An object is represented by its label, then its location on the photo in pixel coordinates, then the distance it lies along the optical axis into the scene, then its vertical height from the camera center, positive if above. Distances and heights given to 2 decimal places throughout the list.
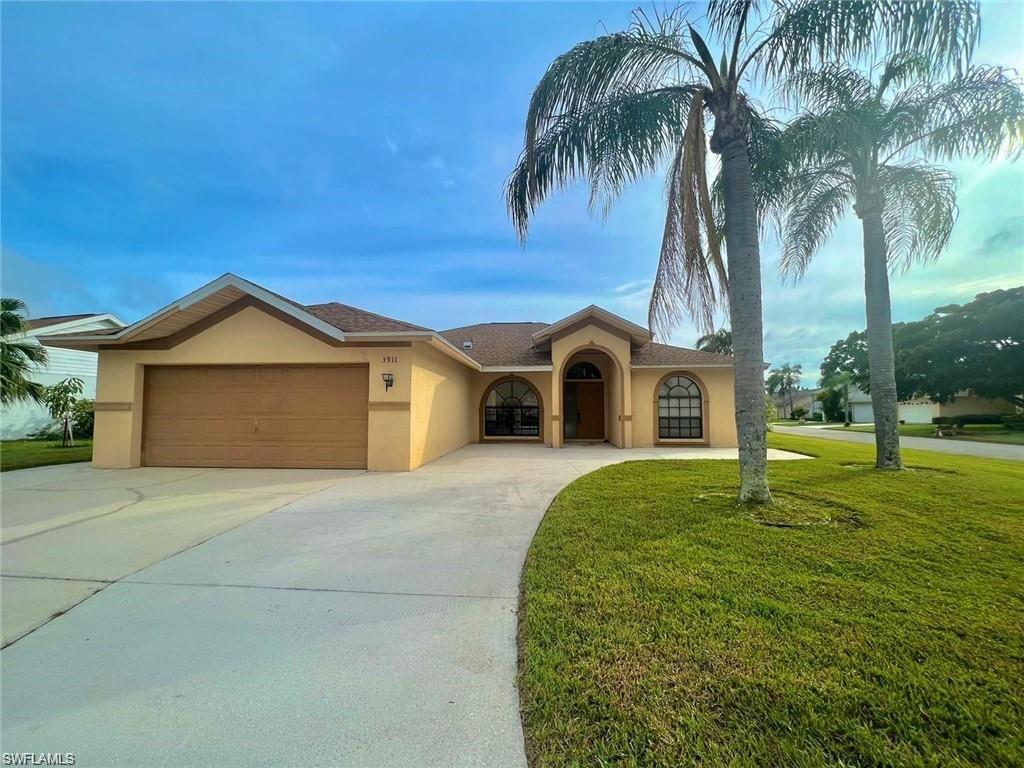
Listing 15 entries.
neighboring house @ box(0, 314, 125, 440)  17.77 +1.92
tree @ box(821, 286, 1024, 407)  27.06 +3.80
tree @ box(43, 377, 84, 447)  16.38 +0.22
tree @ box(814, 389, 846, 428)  52.12 +0.47
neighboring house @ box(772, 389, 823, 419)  80.14 +1.42
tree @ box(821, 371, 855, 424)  46.03 +2.94
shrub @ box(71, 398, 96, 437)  17.36 -0.32
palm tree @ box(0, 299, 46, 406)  11.00 +1.57
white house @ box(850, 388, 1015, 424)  34.20 -0.05
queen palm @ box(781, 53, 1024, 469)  7.60 +5.10
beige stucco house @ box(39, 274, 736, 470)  9.66 +0.60
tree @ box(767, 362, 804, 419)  79.00 +5.52
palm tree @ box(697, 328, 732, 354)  36.31 +5.66
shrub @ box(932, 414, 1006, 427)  30.77 -0.92
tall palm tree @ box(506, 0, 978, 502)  5.66 +4.61
